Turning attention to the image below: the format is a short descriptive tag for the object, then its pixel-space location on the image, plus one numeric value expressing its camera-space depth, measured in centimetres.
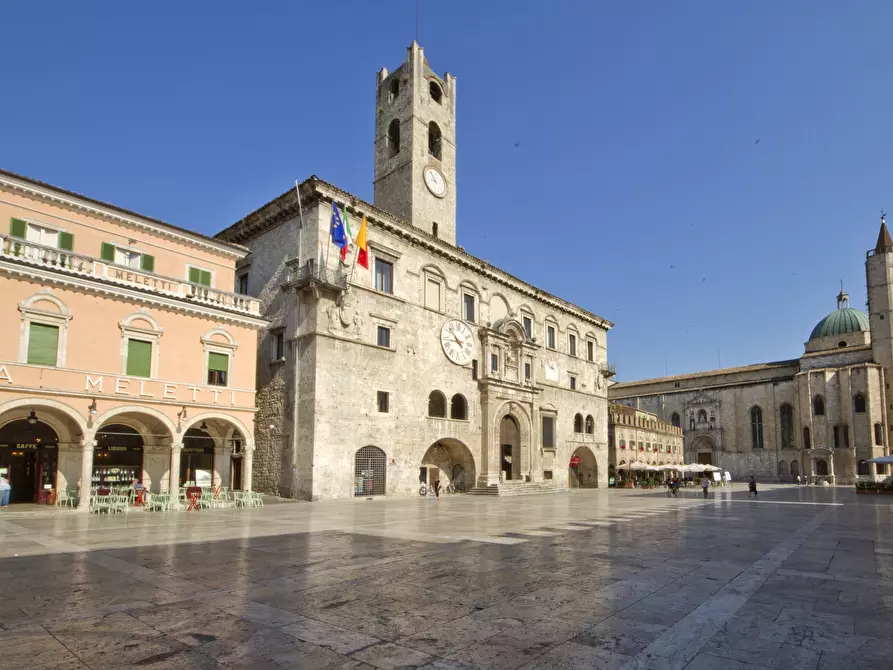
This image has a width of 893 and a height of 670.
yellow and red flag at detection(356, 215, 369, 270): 2875
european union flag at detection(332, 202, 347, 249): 2752
